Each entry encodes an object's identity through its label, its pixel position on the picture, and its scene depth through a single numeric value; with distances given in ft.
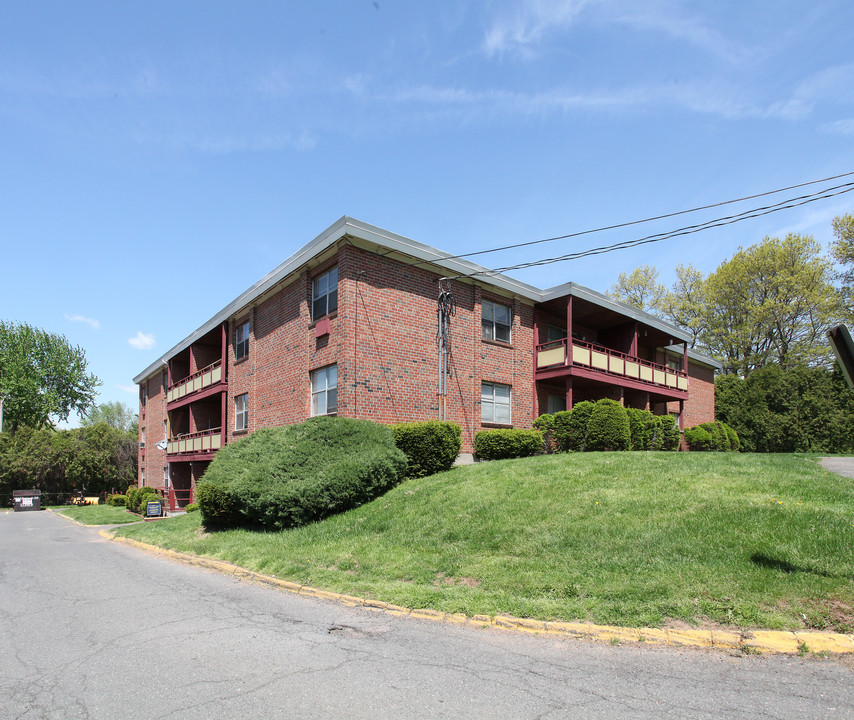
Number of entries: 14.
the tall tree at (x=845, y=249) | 108.78
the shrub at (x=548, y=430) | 61.06
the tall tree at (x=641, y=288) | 147.54
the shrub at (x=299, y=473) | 37.52
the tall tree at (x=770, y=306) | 117.91
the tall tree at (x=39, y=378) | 178.60
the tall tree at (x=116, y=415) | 316.81
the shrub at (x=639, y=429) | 61.87
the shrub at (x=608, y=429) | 57.36
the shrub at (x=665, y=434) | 69.46
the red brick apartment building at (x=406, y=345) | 53.26
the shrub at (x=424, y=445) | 47.55
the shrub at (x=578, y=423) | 58.70
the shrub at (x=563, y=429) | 59.57
